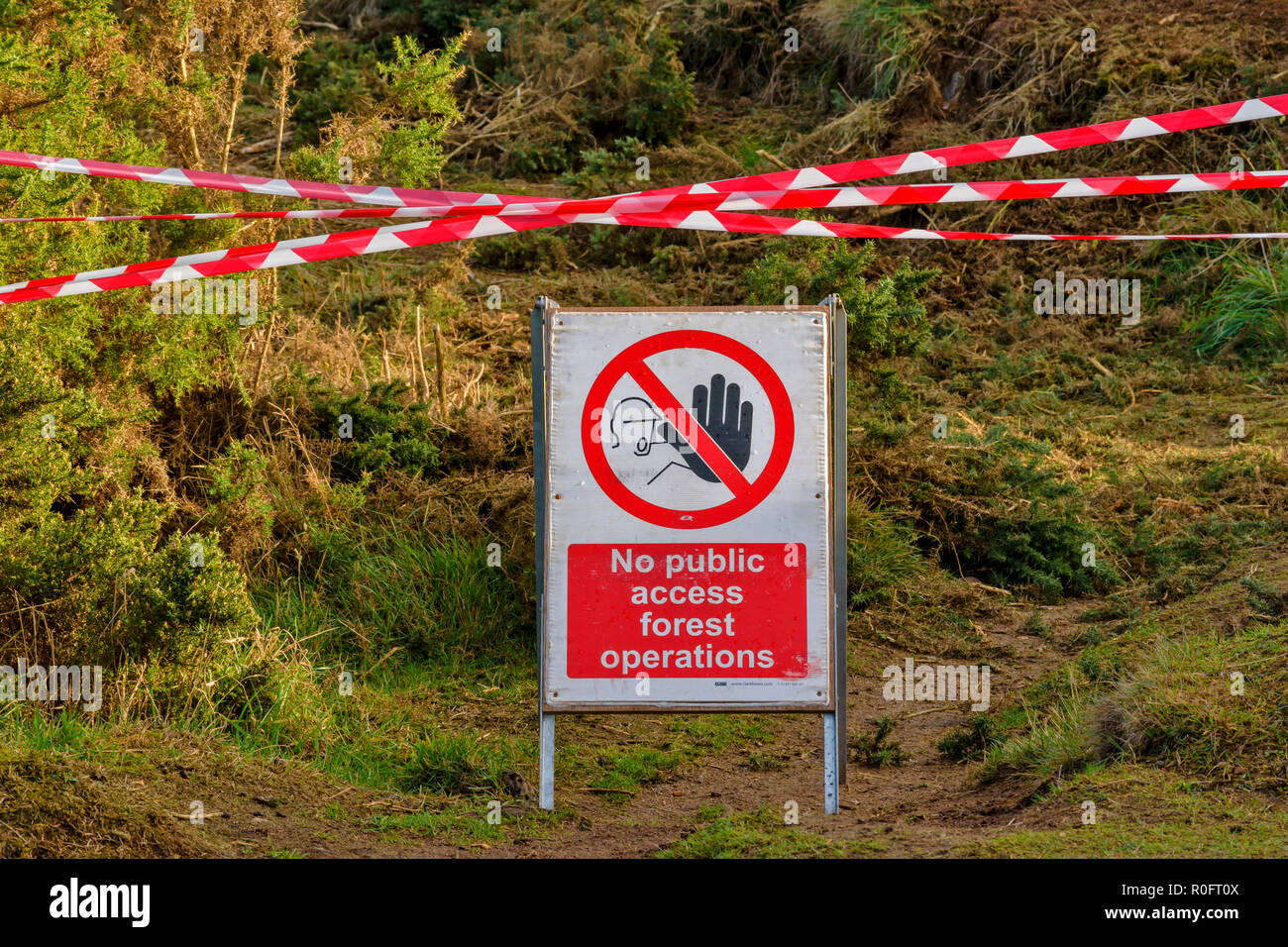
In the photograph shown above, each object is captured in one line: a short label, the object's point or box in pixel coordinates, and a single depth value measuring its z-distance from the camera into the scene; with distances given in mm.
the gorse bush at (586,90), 13766
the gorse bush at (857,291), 8438
